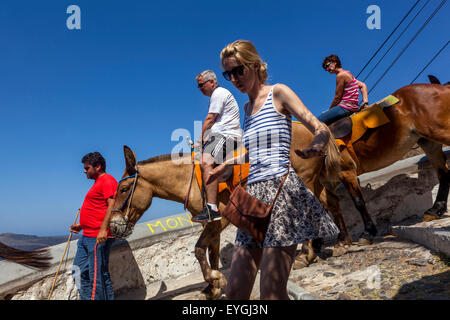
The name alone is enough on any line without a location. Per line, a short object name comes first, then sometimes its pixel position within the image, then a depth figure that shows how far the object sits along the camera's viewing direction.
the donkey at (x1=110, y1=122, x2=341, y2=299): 4.12
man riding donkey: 3.73
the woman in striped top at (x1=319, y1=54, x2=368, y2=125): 5.23
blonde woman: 1.61
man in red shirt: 4.05
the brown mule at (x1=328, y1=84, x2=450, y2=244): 4.64
